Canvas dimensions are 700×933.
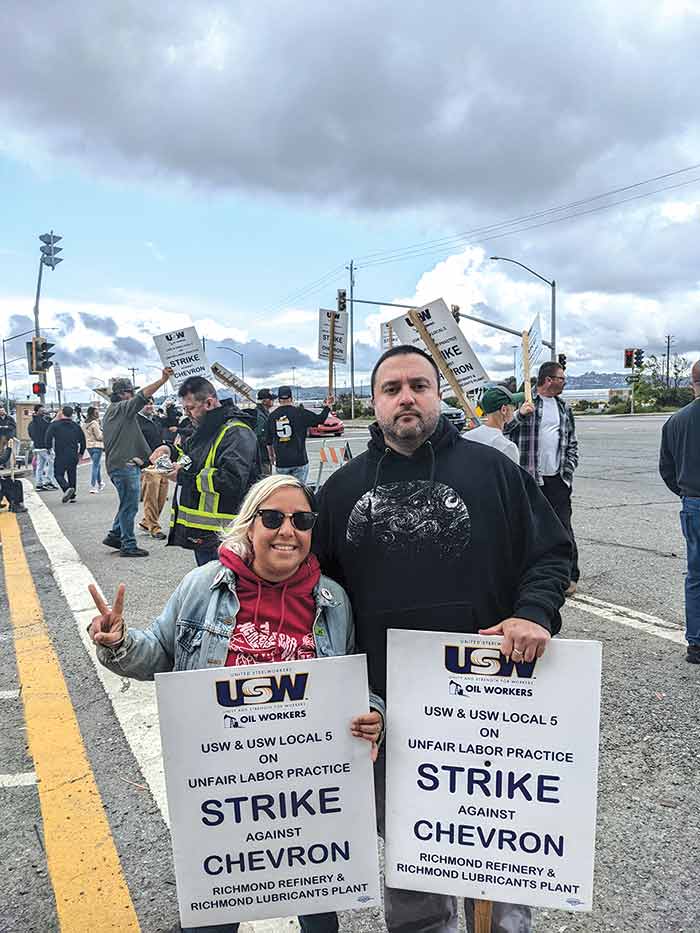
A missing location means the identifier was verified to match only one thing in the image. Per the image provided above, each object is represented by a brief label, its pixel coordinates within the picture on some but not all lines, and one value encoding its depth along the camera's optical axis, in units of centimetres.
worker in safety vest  496
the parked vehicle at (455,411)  3134
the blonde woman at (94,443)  1568
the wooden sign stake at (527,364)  622
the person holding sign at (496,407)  570
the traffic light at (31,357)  2511
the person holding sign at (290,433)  1006
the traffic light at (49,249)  2561
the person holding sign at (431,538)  211
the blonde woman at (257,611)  214
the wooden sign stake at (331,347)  975
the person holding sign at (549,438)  657
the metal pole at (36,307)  2756
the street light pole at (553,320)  3767
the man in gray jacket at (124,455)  886
